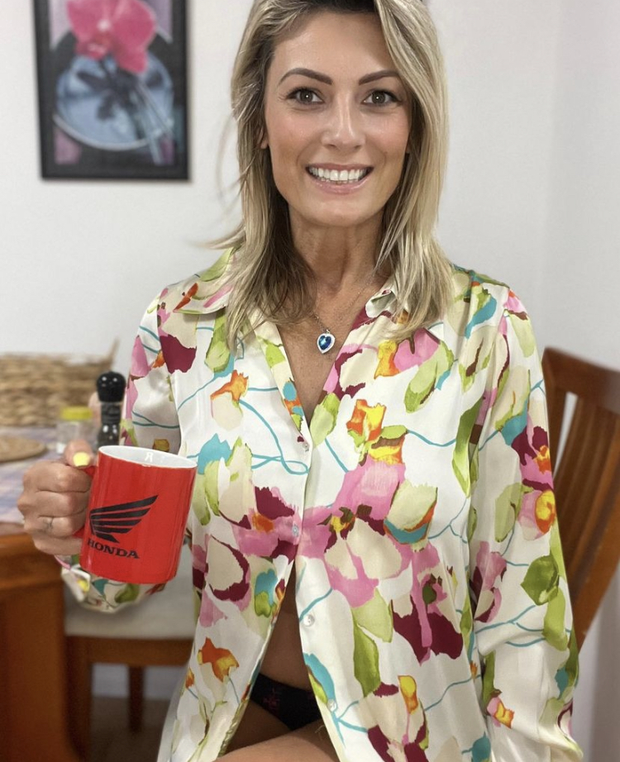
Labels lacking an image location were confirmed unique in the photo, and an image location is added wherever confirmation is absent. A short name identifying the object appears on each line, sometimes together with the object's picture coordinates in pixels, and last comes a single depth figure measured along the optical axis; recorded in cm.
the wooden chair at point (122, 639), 135
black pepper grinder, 138
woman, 83
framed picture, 178
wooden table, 125
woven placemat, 154
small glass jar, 151
